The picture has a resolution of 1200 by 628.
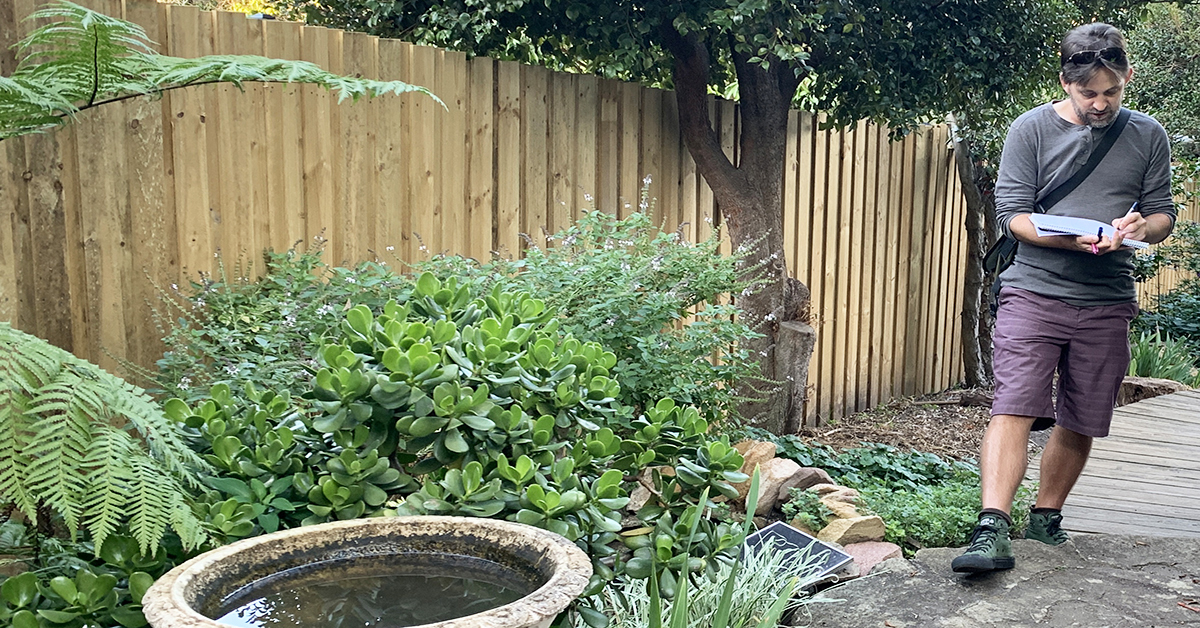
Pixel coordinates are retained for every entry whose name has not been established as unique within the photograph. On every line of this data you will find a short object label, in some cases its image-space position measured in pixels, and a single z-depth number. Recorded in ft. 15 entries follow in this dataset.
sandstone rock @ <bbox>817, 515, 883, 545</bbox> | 11.65
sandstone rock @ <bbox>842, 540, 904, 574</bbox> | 11.09
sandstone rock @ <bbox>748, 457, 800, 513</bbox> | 12.80
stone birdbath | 5.08
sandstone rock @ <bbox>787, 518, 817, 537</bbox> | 12.02
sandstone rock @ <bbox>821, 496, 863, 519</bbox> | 12.17
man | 10.38
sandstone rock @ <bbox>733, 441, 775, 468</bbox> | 13.61
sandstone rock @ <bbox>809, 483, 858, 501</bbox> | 12.91
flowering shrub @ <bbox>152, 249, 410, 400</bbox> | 10.02
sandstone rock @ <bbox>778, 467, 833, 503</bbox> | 13.05
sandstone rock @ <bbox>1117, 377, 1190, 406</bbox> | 22.17
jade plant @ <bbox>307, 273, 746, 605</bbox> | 6.65
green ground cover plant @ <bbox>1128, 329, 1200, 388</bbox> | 24.94
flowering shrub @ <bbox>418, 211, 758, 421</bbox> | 11.86
